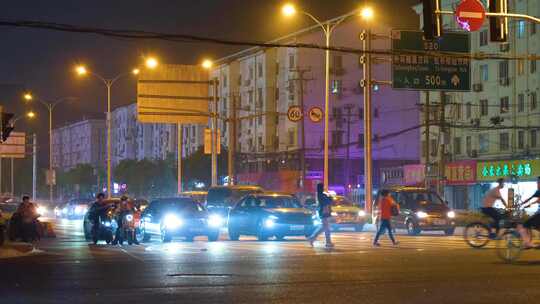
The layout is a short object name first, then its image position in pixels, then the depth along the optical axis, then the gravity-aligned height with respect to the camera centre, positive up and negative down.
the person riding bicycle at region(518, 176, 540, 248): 19.47 -0.97
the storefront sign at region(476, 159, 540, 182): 64.31 +0.97
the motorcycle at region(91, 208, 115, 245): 29.05 -1.34
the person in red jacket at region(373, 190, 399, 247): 25.89 -0.83
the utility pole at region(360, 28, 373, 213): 40.38 +2.90
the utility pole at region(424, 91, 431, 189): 55.15 +2.44
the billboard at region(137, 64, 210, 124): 43.03 +4.51
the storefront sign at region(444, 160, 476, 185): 72.98 +0.83
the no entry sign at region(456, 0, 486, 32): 22.10 +4.09
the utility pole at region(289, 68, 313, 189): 71.11 +1.50
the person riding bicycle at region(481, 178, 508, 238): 22.09 -0.60
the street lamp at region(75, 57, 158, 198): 43.09 +6.05
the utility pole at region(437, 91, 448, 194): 55.83 +0.91
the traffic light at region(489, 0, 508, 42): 21.40 +3.72
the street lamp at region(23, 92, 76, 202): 77.81 +5.68
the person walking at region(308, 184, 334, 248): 25.38 -0.82
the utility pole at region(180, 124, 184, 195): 57.63 +1.51
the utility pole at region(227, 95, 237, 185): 60.47 +2.80
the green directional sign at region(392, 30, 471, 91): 35.78 +4.73
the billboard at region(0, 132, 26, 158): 72.06 +3.24
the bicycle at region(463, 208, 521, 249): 22.98 -1.31
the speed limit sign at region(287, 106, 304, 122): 49.83 +3.89
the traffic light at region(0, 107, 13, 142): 27.33 +1.86
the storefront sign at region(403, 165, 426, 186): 77.76 +0.80
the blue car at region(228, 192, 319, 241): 29.75 -1.10
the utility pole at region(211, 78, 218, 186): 55.01 +2.34
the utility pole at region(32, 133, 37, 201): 85.19 +0.77
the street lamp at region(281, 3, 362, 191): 40.35 +4.90
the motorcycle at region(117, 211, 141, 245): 27.97 -1.30
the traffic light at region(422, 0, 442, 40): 20.80 +3.76
